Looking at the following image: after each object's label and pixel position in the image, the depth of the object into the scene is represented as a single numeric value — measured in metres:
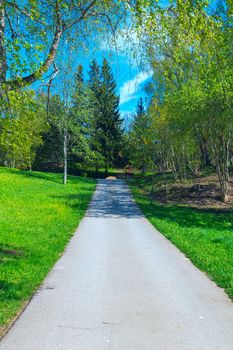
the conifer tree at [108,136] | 66.64
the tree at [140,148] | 59.09
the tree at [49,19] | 6.66
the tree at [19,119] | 6.15
